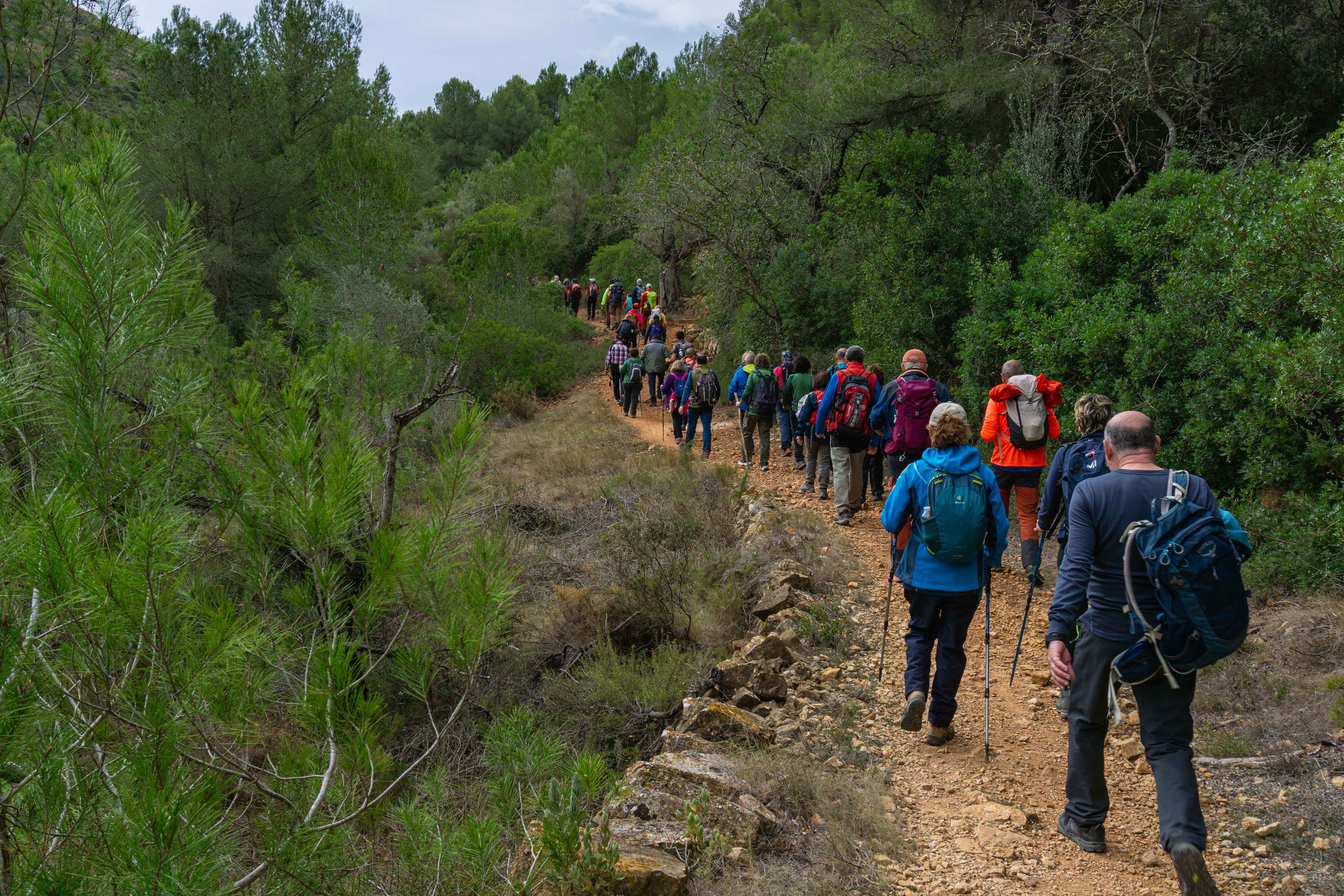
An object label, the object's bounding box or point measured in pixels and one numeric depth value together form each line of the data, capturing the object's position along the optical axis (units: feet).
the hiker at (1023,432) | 23.09
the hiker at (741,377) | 38.50
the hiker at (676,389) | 44.24
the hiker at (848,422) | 29.89
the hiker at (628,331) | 63.62
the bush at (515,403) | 64.39
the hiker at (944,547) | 15.21
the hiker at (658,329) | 56.29
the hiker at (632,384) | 55.21
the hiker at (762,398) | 37.70
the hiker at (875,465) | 32.32
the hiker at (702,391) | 41.75
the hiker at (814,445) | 34.05
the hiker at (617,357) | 59.21
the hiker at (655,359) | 53.93
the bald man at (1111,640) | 11.02
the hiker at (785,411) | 39.17
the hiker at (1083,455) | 18.42
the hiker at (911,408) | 26.21
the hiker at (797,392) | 37.60
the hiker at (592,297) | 100.83
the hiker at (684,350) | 45.06
